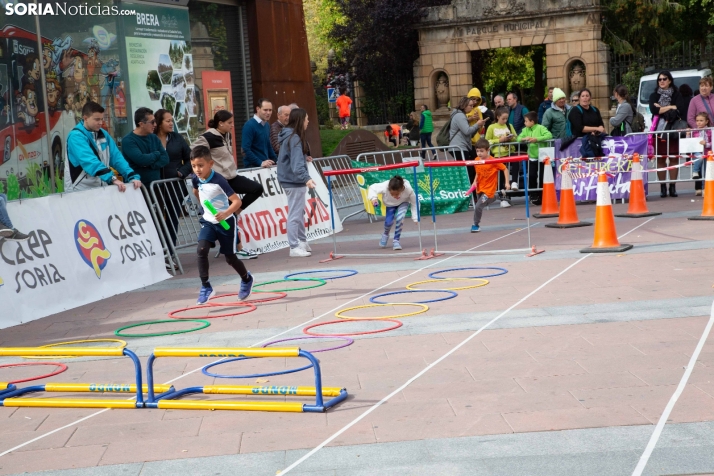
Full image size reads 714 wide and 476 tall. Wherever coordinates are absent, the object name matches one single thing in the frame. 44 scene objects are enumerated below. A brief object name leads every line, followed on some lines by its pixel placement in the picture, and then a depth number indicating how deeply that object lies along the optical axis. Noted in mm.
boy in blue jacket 11625
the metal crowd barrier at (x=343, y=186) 18484
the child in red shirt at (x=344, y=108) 39844
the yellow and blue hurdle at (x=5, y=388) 6820
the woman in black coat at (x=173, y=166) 13016
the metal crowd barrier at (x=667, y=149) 17125
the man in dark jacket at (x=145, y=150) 12469
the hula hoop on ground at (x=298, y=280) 10633
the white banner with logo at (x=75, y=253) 9844
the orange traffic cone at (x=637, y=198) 15016
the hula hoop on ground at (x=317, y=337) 7543
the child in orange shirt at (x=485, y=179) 13773
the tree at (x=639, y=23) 37875
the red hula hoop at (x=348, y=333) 8062
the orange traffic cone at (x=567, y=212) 14168
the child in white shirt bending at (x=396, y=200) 12719
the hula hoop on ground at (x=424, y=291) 9414
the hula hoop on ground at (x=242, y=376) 6763
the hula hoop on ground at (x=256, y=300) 9998
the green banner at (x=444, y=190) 17328
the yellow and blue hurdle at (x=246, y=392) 5684
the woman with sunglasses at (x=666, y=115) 17594
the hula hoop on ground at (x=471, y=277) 10627
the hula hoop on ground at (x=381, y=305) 8648
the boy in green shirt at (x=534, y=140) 17688
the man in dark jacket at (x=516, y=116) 19047
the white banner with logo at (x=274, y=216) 13883
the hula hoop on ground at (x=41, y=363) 7203
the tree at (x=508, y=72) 53844
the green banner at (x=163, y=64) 16750
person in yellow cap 18656
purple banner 16953
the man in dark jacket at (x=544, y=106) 19500
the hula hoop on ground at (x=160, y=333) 8609
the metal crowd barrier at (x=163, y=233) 12312
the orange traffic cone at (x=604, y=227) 11781
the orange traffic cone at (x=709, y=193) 13828
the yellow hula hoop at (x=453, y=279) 9992
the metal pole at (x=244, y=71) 20256
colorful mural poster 14070
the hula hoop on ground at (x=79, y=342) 8270
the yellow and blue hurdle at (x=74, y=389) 6180
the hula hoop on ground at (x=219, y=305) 9430
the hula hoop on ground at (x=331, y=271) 11366
